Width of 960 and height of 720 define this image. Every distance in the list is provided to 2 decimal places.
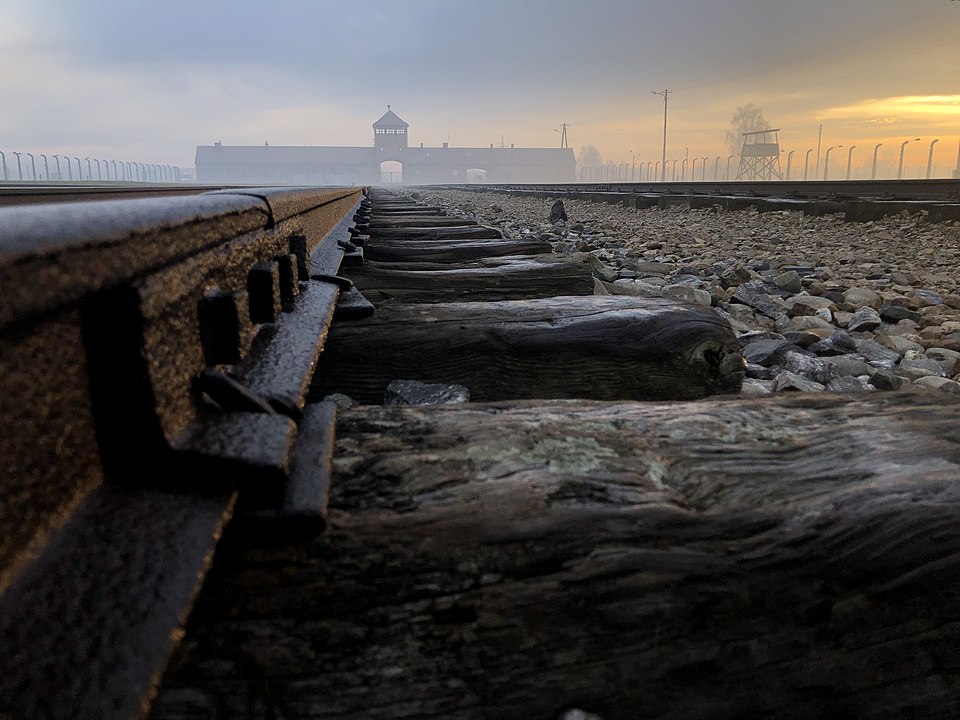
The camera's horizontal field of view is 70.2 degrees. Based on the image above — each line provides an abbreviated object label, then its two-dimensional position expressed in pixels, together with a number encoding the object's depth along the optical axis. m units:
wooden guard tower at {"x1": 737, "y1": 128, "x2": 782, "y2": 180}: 72.38
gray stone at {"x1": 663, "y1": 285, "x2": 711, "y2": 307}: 3.33
